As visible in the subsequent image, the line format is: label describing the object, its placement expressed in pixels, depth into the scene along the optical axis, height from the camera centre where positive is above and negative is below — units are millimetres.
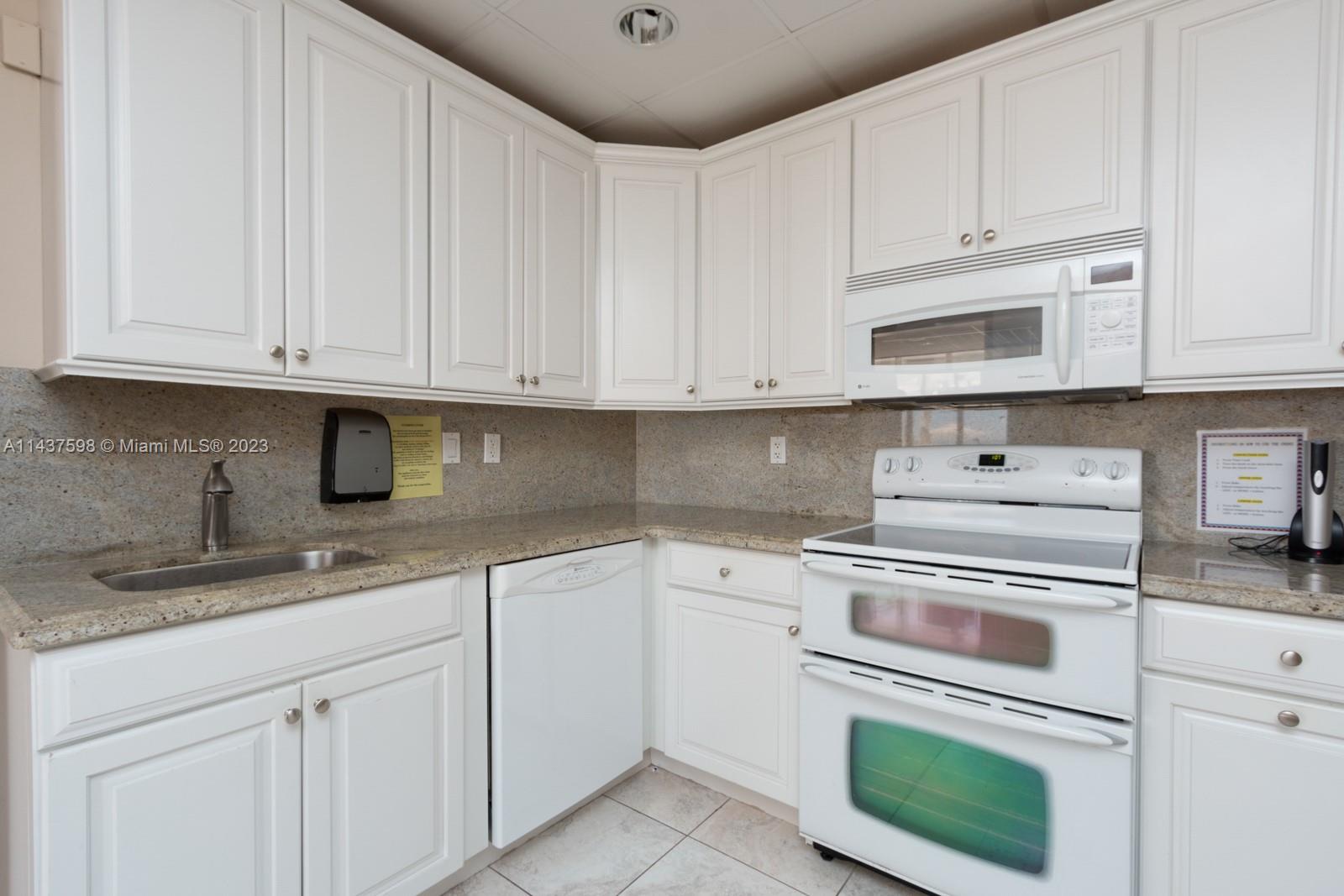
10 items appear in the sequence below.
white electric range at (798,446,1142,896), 1317 -592
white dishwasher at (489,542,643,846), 1661 -736
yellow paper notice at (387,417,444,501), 2018 -64
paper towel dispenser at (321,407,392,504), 1811 -57
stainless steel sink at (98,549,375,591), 1393 -337
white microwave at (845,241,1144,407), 1529 +293
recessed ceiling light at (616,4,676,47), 1724 +1215
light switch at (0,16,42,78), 1366 +901
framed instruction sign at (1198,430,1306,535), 1587 -107
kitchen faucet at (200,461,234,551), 1538 -188
